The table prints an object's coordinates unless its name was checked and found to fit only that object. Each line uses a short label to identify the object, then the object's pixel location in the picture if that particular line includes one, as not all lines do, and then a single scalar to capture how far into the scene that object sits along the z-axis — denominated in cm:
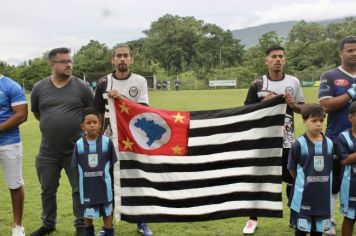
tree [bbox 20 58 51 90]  6481
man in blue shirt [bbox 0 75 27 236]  536
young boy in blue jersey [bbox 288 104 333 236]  442
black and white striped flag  538
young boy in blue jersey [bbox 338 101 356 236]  466
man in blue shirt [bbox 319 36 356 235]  500
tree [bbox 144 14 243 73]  8769
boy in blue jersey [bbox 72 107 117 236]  489
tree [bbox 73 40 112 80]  6962
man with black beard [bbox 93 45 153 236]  550
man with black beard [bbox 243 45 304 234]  547
